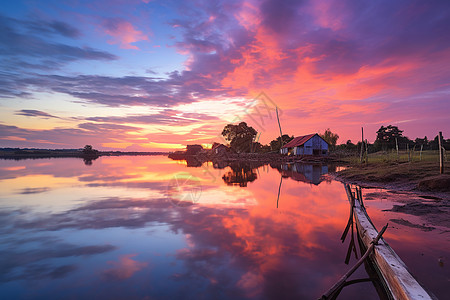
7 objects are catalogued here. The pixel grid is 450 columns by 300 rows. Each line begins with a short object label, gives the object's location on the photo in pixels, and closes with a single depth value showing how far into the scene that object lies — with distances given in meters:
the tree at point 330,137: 109.06
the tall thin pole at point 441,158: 18.53
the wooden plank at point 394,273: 4.00
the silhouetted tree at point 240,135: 102.49
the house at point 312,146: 64.44
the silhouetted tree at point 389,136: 74.69
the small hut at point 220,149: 104.78
